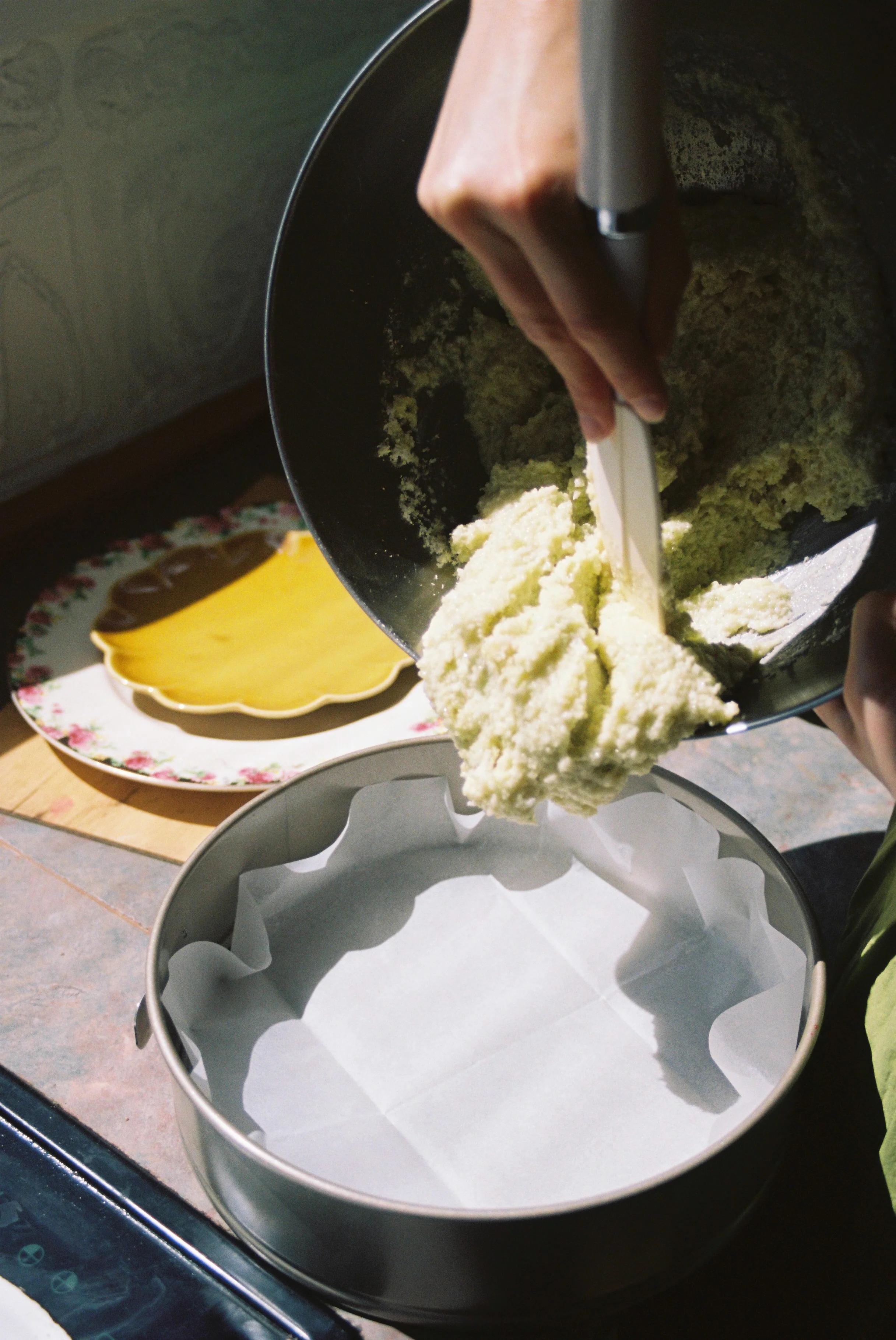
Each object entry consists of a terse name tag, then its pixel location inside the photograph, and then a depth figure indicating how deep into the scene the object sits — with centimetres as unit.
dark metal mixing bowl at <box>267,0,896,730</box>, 42
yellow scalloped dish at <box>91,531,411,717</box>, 79
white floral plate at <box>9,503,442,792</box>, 73
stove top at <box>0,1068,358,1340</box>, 45
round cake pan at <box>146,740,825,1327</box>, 39
